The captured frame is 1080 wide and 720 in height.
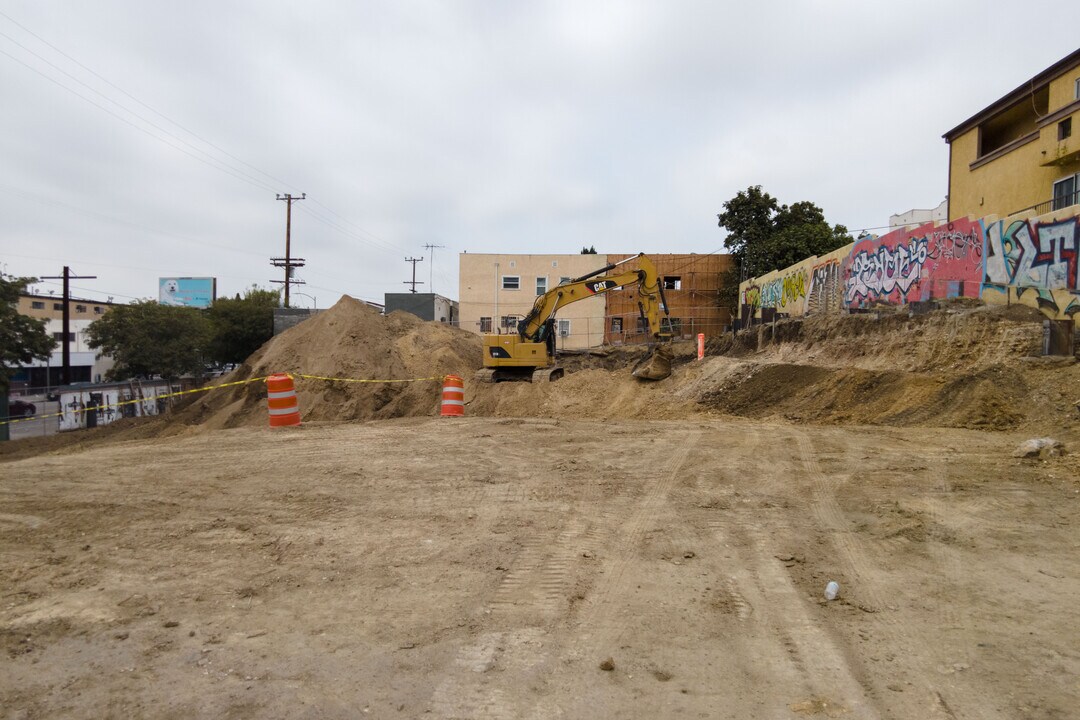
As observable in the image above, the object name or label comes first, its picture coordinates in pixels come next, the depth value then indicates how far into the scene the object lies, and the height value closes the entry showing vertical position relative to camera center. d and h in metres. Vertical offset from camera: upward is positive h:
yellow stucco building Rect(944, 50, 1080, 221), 17.83 +6.76
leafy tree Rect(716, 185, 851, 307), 35.34 +7.33
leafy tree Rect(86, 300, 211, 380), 35.28 +0.45
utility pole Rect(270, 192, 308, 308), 45.06 +6.94
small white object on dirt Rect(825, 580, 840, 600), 4.17 -1.50
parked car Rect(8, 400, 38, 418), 29.92 -3.10
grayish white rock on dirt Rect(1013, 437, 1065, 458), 7.26 -0.93
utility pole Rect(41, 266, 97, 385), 36.19 +1.01
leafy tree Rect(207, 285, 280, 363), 44.25 +1.51
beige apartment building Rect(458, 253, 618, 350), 43.12 +4.72
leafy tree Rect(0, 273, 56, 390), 25.70 +0.43
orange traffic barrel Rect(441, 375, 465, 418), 14.10 -0.97
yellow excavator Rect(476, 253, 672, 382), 19.61 +0.82
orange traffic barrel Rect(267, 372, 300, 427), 11.77 -0.94
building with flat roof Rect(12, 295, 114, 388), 50.34 -0.12
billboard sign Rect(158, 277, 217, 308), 68.06 +6.09
